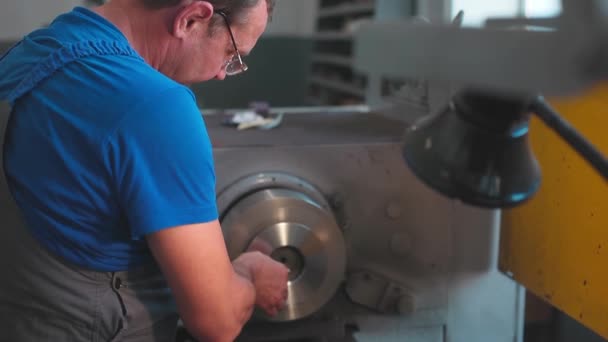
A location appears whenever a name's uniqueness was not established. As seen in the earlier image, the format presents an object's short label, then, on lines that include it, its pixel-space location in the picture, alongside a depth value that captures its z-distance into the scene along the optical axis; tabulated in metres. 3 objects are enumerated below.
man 0.84
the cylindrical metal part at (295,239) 1.21
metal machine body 0.39
